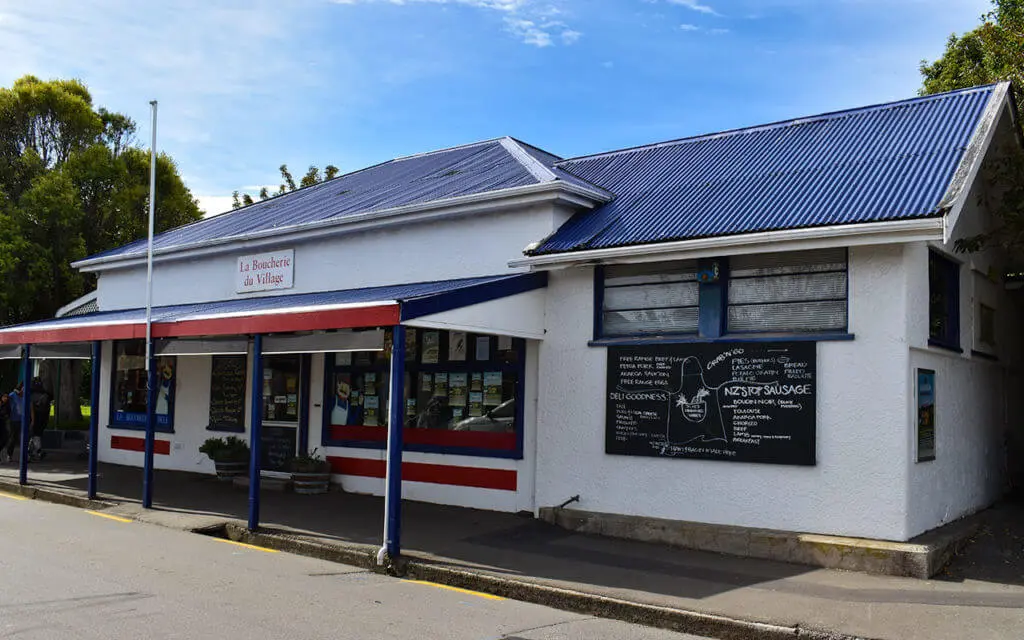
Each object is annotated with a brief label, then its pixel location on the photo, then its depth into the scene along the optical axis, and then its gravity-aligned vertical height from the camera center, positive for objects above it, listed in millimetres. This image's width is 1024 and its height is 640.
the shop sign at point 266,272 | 15242 +1796
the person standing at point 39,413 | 18703 -903
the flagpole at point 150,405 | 12867 -460
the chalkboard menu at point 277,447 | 14938 -1173
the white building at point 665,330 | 9242 +650
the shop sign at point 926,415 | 9383 -197
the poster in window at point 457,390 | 12734 -113
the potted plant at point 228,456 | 15172 -1348
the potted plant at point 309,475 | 13766 -1477
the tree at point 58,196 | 24438 +4938
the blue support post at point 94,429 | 13781 -886
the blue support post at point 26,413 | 15141 -752
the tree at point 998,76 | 11172 +5908
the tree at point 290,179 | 37438 +8375
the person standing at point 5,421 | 19125 -1120
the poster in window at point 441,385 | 12953 -56
